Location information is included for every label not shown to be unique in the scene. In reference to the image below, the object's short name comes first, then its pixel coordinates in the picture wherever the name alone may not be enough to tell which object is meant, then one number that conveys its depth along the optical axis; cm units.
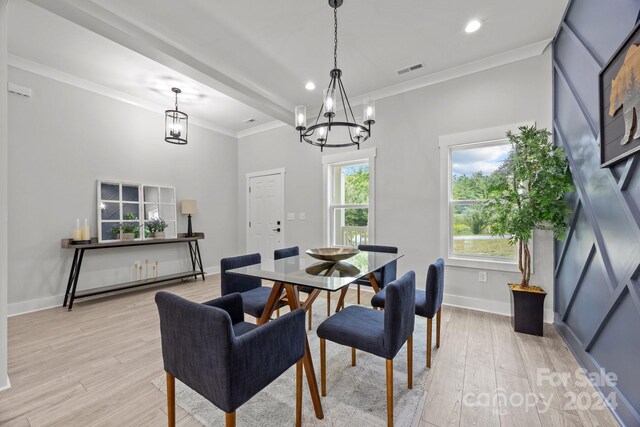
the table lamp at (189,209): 479
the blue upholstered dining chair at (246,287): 214
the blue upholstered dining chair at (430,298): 198
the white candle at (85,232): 359
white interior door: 524
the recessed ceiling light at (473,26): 259
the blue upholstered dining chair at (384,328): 147
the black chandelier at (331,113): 205
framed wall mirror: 395
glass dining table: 158
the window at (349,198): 416
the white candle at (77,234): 355
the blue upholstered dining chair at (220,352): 107
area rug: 154
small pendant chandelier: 388
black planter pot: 257
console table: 346
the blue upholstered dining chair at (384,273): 280
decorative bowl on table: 211
